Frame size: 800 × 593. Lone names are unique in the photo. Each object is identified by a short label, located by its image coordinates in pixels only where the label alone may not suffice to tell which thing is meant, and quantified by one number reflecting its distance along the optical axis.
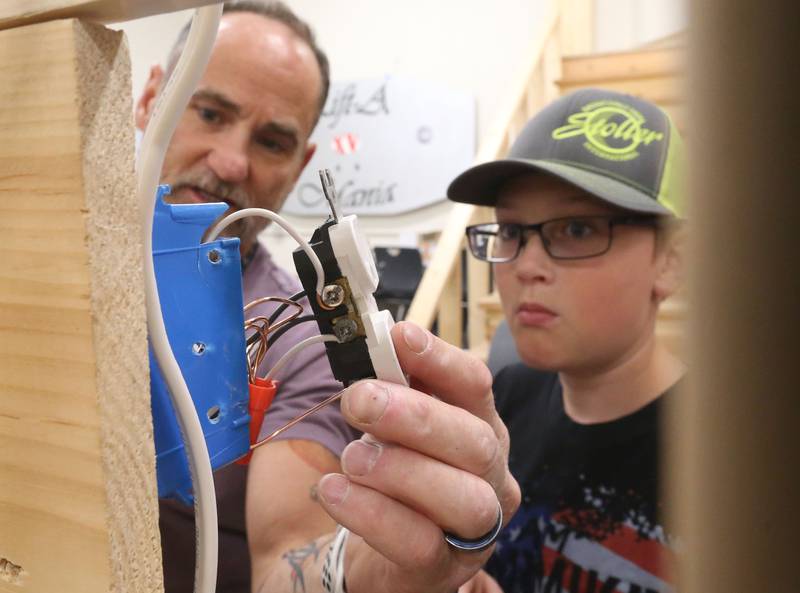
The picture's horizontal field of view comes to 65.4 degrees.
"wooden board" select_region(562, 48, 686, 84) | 2.21
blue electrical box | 0.35
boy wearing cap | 0.85
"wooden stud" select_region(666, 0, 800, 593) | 0.11
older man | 0.41
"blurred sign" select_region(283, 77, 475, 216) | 2.83
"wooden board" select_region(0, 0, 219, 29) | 0.28
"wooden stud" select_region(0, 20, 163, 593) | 0.28
